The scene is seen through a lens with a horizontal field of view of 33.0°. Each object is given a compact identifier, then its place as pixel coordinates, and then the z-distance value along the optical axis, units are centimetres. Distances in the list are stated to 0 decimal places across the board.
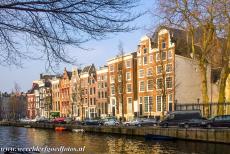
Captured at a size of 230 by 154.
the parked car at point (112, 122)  6112
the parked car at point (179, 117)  4514
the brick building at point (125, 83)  7419
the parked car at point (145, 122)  5433
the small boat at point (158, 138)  3916
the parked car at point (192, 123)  4219
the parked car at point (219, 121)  3819
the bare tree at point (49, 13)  881
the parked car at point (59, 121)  7843
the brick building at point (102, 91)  8701
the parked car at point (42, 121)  8759
